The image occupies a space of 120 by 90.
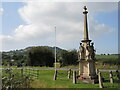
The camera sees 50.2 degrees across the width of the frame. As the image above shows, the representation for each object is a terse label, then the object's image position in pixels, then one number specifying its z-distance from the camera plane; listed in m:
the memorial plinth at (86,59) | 12.11
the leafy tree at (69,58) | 35.02
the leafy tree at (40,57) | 37.52
